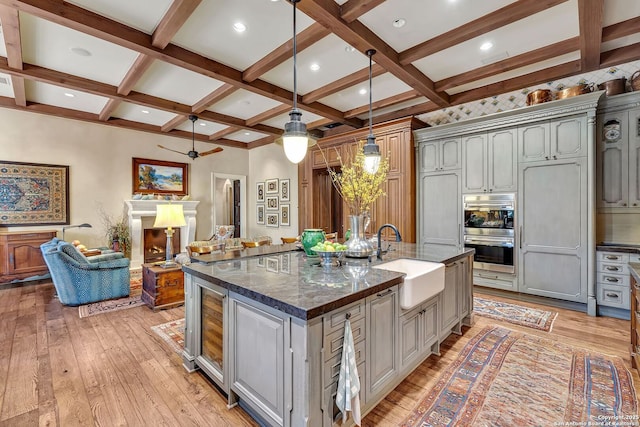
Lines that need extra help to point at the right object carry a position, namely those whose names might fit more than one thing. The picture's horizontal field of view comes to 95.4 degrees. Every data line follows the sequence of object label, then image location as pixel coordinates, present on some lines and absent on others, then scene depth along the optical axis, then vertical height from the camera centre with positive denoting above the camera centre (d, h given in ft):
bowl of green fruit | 7.36 -1.02
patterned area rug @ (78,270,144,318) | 12.07 -4.02
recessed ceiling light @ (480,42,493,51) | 10.62 +6.15
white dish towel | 4.80 -2.82
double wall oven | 13.17 -0.83
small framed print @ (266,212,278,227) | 25.05 -0.54
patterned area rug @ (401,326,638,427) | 5.85 -4.10
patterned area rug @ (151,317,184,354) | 8.98 -4.06
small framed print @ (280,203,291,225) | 24.02 -0.10
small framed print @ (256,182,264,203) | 26.27 +1.91
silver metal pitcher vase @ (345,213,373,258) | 8.11 -0.83
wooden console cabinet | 15.03 -2.12
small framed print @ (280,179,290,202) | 23.84 +1.89
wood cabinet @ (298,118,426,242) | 15.88 +1.91
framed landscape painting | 20.85 +2.74
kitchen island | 4.61 -2.31
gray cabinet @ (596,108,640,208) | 11.13 +2.05
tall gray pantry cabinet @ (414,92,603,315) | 11.35 +1.25
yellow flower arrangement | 8.30 +0.75
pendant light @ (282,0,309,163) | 7.54 +1.97
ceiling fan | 17.60 +5.54
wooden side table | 12.23 -3.18
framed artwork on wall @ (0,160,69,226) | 16.26 +1.17
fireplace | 20.01 -0.62
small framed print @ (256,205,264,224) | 26.43 -0.09
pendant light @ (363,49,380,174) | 10.12 +2.00
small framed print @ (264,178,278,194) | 24.79 +2.37
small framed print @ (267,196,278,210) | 24.89 +0.93
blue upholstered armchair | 12.32 -2.73
